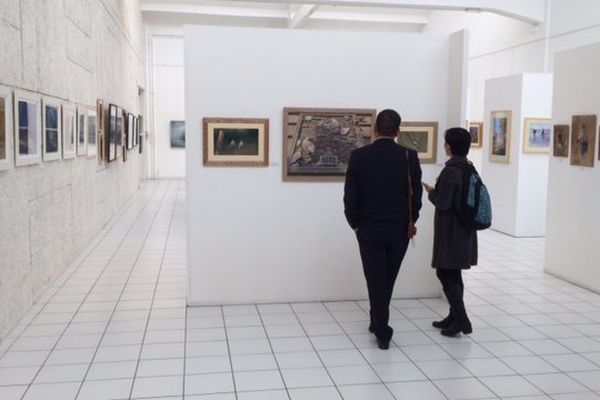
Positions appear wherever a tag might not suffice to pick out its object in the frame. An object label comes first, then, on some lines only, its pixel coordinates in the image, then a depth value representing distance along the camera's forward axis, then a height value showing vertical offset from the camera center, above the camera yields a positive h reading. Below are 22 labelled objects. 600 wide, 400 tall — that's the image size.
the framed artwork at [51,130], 6.65 +0.11
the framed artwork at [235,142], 6.17 +0.01
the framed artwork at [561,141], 7.79 +0.10
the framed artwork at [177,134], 22.83 +0.28
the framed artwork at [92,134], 9.68 +0.10
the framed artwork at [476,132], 14.48 +0.36
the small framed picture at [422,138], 6.57 +0.08
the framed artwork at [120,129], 13.02 +0.25
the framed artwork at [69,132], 7.74 +0.10
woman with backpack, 5.18 -0.60
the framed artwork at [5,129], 5.14 +0.08
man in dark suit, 4.96 -0.48
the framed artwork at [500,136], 11.36 +0.22
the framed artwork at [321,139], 6.34 +0.05
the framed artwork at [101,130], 10.59 +0.19
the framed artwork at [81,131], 8.71 +0.13
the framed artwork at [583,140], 7.25 +0.11
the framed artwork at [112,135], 11.51 +0.11
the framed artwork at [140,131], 18.96 +0.31
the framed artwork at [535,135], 10.98 +0.23
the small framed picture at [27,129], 5.61 +0.10
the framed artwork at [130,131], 14.86 +0.23
